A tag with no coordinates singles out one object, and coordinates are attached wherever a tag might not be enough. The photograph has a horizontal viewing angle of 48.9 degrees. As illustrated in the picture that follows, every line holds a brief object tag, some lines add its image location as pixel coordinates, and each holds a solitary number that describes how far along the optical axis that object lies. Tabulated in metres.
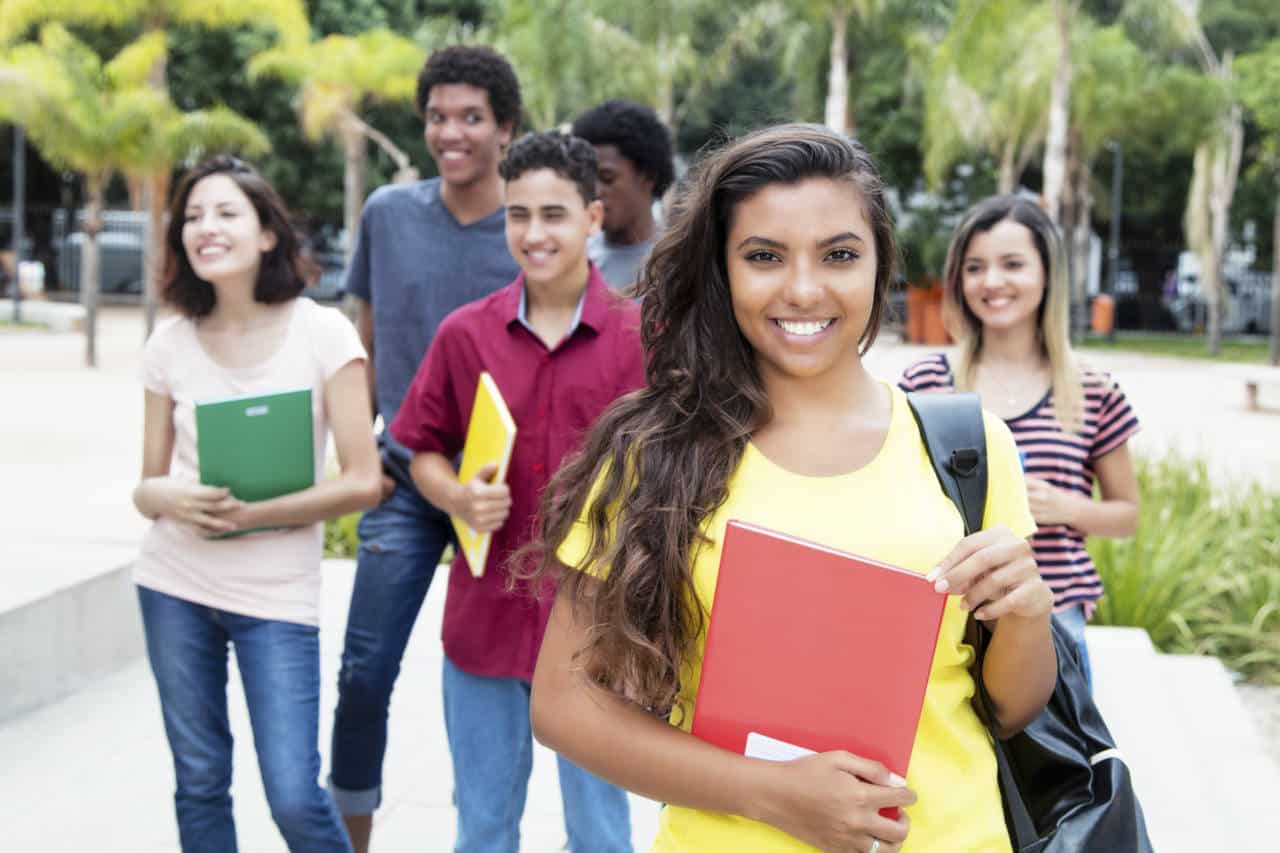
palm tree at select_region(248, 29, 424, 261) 24.78
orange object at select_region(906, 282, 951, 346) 28.95
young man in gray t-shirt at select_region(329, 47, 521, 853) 3.62
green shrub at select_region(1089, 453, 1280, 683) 6.45
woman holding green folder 3.05
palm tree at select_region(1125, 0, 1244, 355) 27.00
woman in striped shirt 3.32
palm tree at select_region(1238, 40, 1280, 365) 21.83
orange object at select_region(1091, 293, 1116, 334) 30.80
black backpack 1.78
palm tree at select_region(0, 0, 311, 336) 20.19
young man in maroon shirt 2.96
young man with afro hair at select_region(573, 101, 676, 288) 4.26
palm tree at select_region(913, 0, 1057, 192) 25.67
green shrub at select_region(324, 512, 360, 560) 7.73
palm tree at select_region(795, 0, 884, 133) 26.42
